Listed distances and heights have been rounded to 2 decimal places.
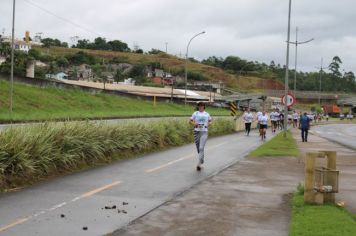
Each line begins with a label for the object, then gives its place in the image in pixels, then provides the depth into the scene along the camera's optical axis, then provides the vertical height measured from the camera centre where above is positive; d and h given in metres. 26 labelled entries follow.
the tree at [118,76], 144.39 +7.79
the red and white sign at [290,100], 32.78 +0.75
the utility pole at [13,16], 31.62 +4.79
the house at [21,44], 163.75 +17.67
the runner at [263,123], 31.14 -0.67
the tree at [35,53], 142.74 +12.74
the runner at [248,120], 34.82 -0.56
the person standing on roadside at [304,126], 30.42 -0.68
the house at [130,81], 137.62 +6.29
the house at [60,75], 115.41 +6.05
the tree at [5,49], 101.39 +9.41
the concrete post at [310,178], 9.37 -1.07
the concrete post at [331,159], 9.91 -0.79
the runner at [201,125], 14.90 -0.43
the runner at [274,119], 42.09 -0.52
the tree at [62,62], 154.75 +11.61
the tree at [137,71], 165.38 +10.37
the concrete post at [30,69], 80.19 +4.78
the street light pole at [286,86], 32.51 +1.56
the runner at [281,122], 50.29 -0.88
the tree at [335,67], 181.75 +15.65
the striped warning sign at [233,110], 45.42 +0.04
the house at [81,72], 132.00 +8.01
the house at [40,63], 129.82 +9.33
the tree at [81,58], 173.25 +14.36
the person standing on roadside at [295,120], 55.94 -0.70
